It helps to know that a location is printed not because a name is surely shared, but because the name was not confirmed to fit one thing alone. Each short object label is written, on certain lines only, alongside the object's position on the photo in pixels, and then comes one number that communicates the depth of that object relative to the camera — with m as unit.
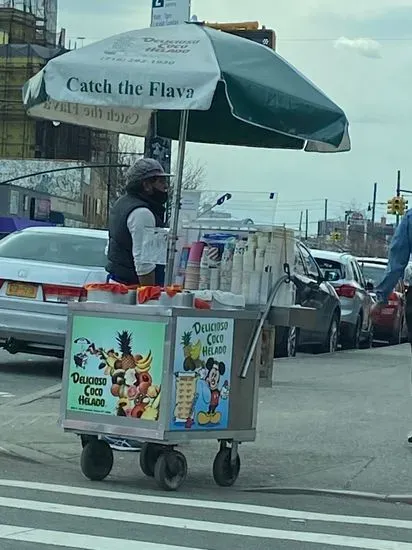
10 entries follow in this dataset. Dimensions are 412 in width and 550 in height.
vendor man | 7.53
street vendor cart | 6.84
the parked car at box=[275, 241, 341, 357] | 15.99
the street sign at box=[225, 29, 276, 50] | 22.12
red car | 22.64
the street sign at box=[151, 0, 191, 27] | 14.87
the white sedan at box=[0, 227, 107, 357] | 12.28
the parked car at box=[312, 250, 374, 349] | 20.14
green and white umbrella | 7.01
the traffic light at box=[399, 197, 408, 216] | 48.09
